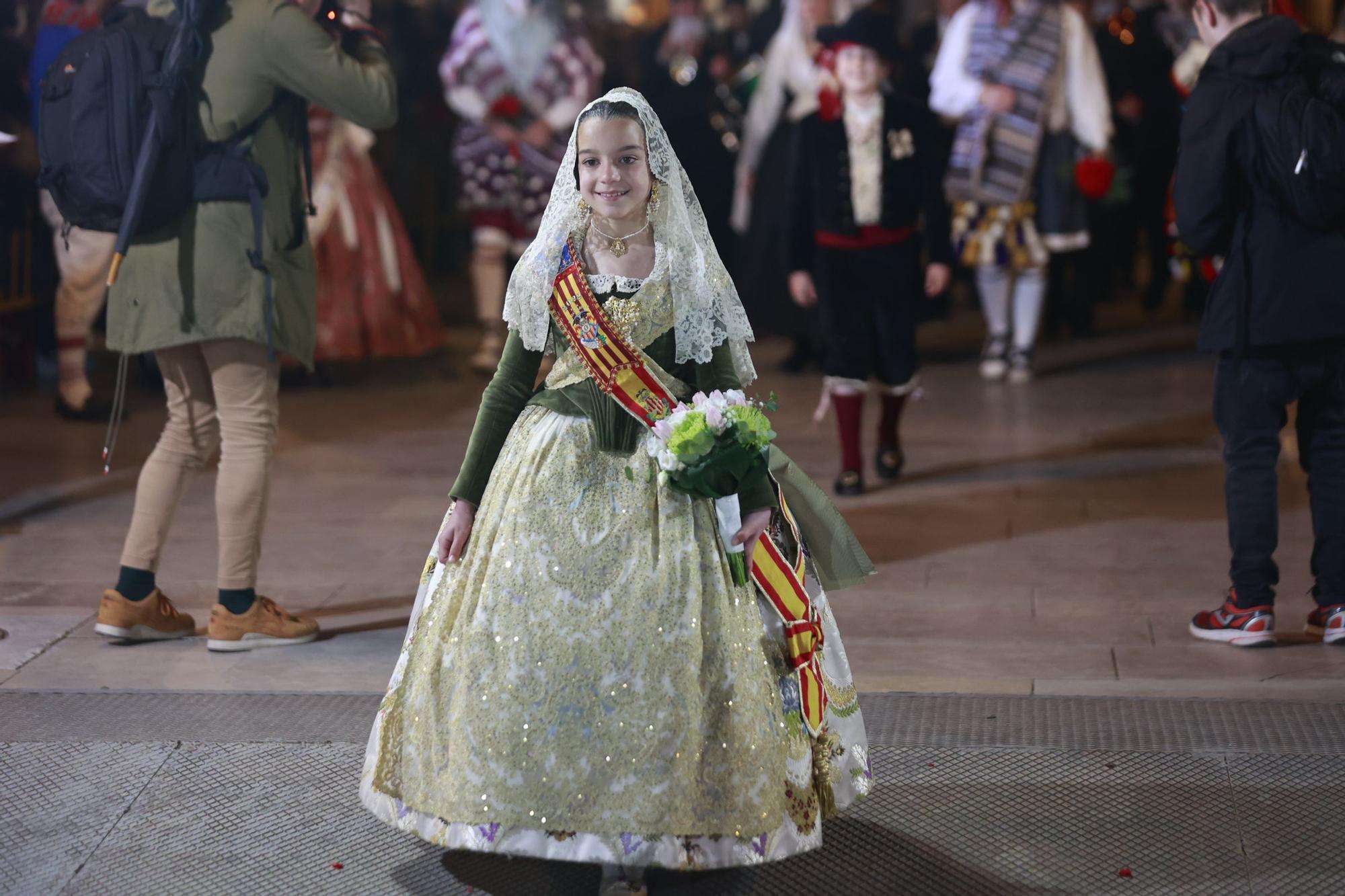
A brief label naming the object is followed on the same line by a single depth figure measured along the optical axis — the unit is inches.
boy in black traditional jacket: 263.9
